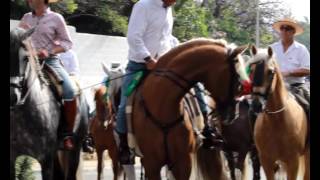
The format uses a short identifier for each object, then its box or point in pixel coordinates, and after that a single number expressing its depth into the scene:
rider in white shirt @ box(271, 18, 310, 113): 10.36
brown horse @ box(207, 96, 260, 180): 11.36
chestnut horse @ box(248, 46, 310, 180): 9.02
